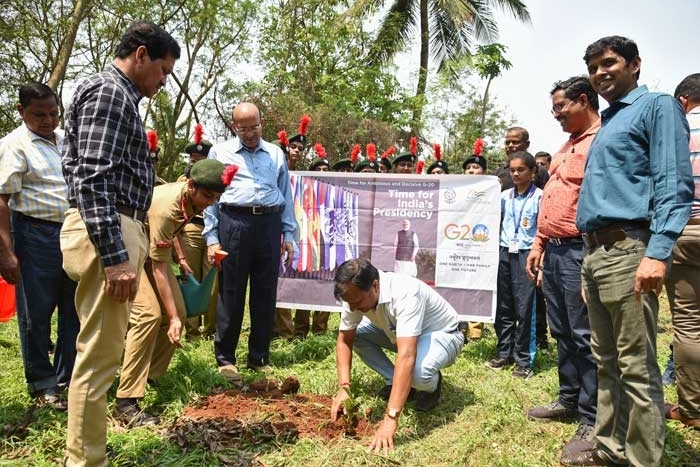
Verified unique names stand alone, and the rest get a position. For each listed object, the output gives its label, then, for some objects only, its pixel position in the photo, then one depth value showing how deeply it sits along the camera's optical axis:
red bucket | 4.77
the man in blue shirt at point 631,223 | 2.27
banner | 5.15
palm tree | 17.05
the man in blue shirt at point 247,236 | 4.28
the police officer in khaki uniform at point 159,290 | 3.23
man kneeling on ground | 3.01
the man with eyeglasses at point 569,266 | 3.03
